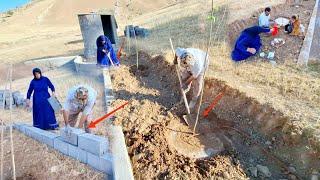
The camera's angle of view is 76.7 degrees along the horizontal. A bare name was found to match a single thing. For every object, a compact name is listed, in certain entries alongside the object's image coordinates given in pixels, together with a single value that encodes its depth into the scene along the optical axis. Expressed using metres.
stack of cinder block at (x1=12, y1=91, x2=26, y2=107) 4.13
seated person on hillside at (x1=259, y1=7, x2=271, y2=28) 5.48
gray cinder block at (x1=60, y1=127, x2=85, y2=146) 2.74
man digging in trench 3.32
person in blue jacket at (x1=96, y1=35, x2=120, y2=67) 4.79
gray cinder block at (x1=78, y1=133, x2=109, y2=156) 2.60
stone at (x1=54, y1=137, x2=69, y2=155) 2.81
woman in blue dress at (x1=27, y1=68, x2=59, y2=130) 3.38
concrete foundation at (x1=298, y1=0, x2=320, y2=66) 4.91
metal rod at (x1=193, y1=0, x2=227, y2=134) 3.23
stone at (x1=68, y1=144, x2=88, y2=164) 2.69
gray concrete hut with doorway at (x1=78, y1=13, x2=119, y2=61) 5.59
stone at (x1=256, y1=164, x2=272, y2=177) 2.82
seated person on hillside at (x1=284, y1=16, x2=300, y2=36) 5.38
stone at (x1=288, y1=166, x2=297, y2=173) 2.79
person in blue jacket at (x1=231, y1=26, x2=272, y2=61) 4.86
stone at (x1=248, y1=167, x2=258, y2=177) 2.79
